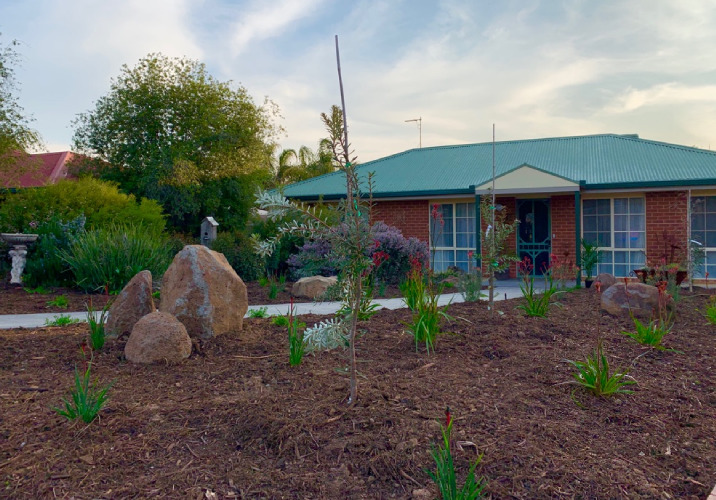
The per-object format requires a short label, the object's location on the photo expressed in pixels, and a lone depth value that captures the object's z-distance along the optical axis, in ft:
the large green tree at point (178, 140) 72.79
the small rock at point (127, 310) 20.21
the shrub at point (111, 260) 33.32
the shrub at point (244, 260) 44.09
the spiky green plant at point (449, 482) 8.80
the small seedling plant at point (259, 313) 25.41
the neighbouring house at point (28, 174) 58.70
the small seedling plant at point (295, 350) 16.42
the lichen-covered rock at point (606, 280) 33.98
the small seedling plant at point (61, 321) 24.04
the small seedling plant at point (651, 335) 19.11
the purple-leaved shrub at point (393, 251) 41.29
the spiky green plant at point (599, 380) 14.17
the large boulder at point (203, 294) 19.81
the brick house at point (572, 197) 44.83
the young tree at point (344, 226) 12.37
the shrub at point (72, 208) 44.83
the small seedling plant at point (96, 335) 18.20
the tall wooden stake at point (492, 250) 24.51
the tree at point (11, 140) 54.49
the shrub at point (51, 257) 36.88
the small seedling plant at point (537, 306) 24.00
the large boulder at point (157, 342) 17.17
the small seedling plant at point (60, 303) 30.09
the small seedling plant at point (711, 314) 23.61
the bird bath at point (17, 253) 38.19
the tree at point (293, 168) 107.55
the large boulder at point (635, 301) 25.00
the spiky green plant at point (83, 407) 12.06
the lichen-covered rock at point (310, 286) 34.41
